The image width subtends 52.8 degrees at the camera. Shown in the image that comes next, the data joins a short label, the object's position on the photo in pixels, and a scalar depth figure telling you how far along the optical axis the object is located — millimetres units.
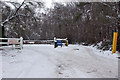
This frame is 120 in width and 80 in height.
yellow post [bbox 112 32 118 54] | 8609
